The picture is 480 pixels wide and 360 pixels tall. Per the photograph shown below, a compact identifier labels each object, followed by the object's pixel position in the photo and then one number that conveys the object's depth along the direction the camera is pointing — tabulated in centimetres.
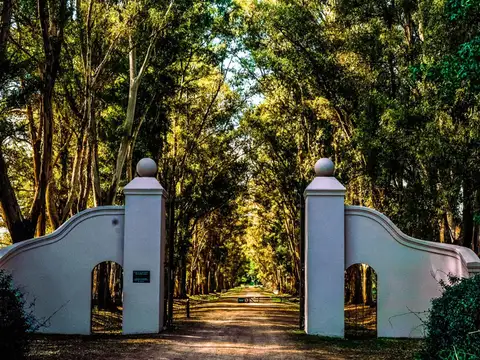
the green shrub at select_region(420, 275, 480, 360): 870
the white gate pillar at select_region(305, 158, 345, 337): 1616
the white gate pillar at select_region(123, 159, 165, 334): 1617
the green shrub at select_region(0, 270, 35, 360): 973
